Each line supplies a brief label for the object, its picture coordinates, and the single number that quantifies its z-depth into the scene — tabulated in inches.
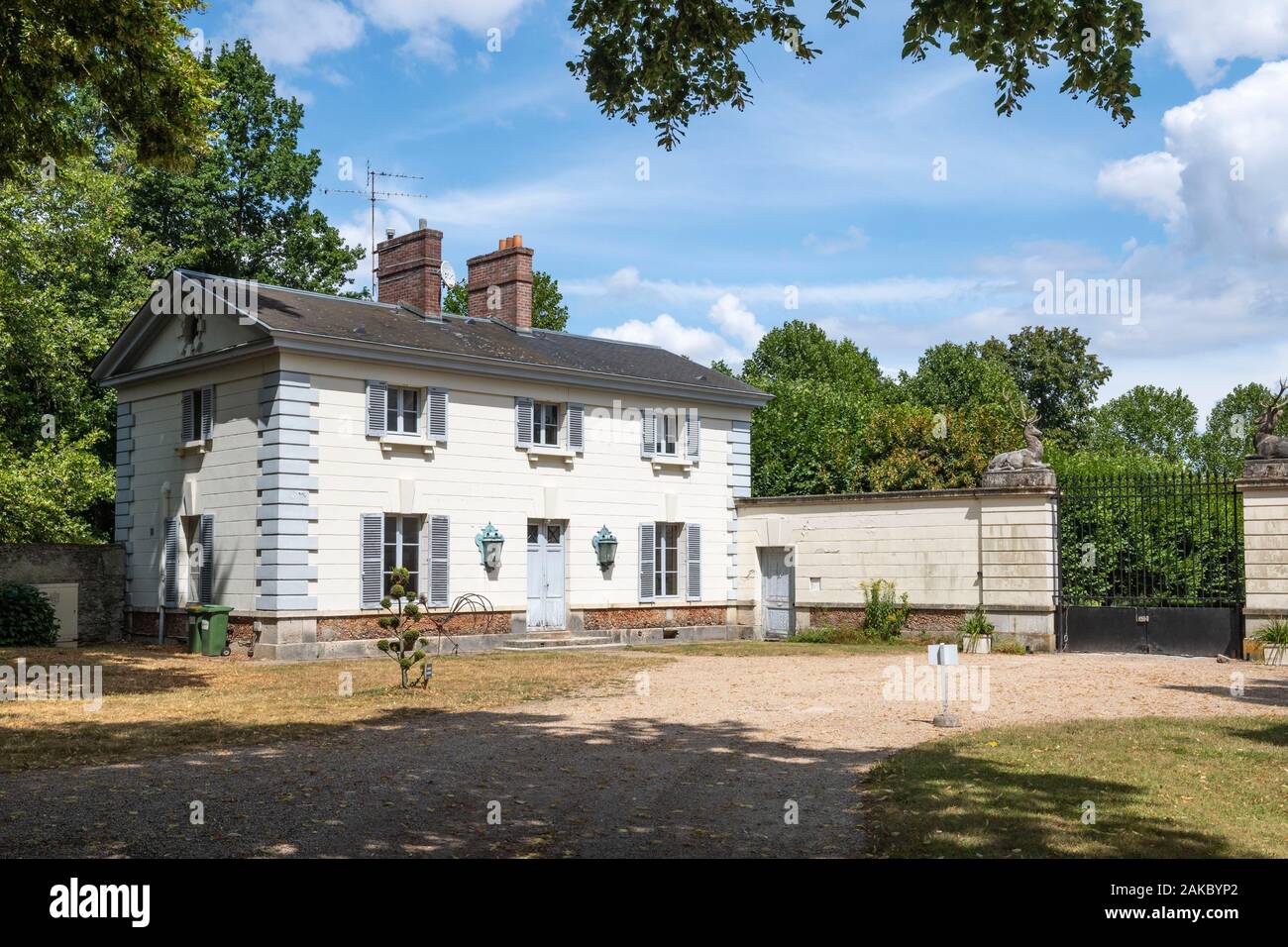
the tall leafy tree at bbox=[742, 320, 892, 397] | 2038.6
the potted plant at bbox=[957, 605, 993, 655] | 832.9
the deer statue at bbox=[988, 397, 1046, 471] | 858.1
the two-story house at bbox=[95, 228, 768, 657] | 814.5
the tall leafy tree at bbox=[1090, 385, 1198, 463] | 2615.7
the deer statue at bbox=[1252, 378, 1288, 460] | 752.3
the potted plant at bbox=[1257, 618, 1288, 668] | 709.9
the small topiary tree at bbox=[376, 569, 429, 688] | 565.6
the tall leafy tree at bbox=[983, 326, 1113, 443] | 2146.9
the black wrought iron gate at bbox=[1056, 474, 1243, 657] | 773.3
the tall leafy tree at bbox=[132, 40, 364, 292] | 1314.0
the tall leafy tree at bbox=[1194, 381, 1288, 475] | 2522.1
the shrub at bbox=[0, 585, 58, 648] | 802.2
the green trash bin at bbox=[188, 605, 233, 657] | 815.7
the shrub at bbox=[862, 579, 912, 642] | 914.1
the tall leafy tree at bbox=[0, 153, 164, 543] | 1027.9
